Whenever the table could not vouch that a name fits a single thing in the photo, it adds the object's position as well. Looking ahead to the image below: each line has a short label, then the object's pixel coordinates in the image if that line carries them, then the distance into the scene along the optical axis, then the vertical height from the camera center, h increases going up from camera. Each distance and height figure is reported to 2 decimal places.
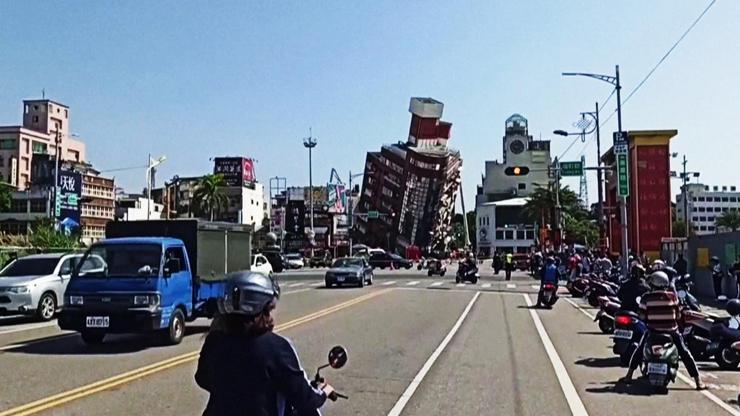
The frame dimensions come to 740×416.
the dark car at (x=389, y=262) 86.75 -1.31
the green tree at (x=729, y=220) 127.37 +4.48
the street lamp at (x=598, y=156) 43.19 +4.78
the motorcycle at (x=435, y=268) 61.88 -1.39
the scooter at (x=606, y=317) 18.28 -1.53
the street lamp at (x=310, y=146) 101.57 +12.73
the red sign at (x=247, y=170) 134.00 +12.91
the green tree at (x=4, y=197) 95.31 +6.09
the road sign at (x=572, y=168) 40.26 +3.90
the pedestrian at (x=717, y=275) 30.41 -0.98
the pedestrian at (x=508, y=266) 55.53 -1.13
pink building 119.75 +16.40
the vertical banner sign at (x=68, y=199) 58.19 +3.84
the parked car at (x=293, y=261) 80.19 -1.14
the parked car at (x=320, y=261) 87.66 -1.21
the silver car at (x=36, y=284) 20.98 -0.85
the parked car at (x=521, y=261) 78.38 -1.14
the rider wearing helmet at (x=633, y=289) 13.77 -0.67
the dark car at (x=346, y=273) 40.84 -1.16
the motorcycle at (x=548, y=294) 27.91 -1.51
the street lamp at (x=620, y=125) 33.21 +5.19
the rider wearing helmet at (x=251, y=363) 4.09 -0.56
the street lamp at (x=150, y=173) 68.31 +6.42
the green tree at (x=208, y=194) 109.88 +7.43
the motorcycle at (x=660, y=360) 11.18 -1.50
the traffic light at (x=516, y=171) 38.09 +3.67
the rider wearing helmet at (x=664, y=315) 11.32 -0.91
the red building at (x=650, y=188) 66.75 +4.93
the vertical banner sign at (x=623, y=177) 35.97 +3.12
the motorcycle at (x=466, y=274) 47.72 -1.43
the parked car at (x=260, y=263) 34.68 -0.55
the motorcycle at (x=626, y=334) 12.47 -1.31
